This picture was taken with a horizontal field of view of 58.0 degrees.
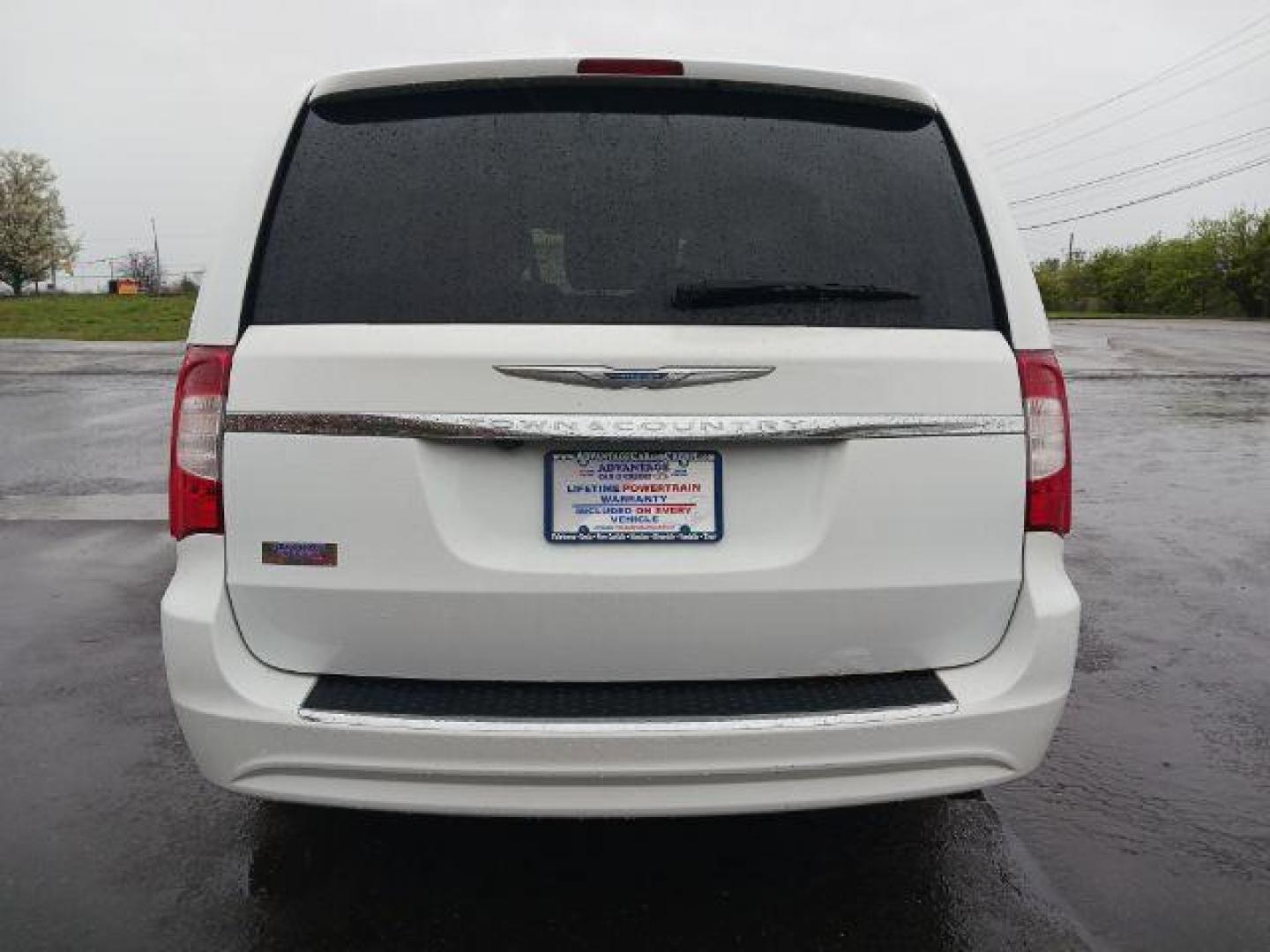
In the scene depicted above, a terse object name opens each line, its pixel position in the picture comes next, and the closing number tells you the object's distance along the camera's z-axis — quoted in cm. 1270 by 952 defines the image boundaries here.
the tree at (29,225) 8225
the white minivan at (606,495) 226
